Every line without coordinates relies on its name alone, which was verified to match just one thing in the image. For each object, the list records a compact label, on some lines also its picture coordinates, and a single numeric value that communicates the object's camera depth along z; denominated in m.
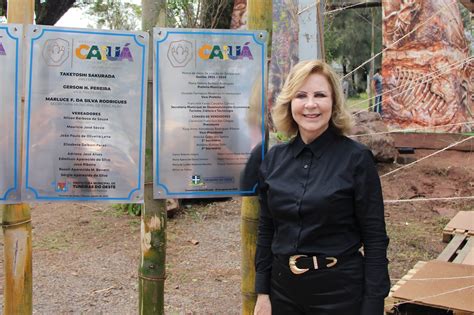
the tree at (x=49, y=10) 12.18
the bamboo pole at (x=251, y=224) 2.42
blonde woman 1.96
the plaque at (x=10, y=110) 2.22
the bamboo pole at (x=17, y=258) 2.42
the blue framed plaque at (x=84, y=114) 2.21
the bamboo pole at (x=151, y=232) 2.32
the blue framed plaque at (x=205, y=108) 2.27
